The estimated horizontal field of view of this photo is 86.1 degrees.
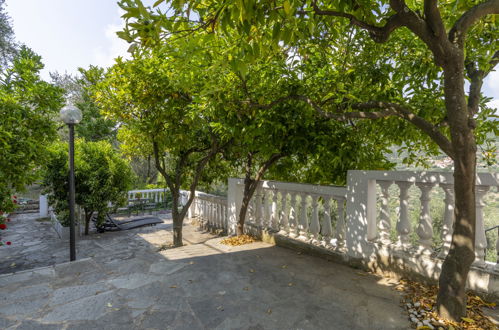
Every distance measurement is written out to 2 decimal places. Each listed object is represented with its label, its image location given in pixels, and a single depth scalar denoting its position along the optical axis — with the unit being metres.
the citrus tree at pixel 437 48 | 1.72
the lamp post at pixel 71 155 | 5.29
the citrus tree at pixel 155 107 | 4.69
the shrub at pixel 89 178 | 8.11
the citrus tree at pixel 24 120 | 4.24
